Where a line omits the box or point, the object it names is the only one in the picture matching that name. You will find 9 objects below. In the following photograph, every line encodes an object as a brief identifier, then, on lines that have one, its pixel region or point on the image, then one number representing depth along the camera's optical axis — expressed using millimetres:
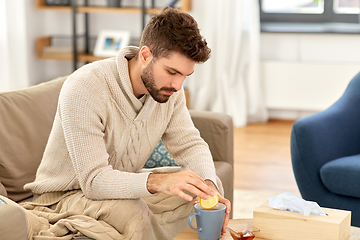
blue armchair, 3256
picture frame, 6509
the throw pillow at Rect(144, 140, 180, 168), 3241
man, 2583
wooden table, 2496
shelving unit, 6260
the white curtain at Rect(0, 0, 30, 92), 6177
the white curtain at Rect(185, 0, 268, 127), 6248
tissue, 2524
